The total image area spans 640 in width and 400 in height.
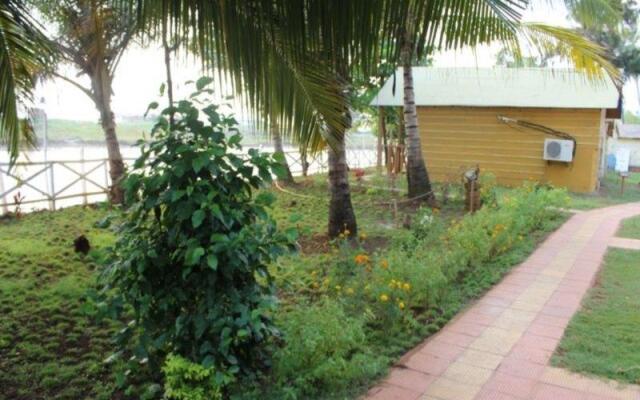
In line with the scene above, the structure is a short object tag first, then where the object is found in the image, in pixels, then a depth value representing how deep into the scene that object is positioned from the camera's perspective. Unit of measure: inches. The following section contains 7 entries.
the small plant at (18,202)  402.0
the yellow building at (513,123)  533.6
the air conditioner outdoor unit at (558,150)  530.3
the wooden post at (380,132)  642.1
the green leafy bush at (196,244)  118.8
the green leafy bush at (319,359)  128.4
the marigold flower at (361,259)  208.2
